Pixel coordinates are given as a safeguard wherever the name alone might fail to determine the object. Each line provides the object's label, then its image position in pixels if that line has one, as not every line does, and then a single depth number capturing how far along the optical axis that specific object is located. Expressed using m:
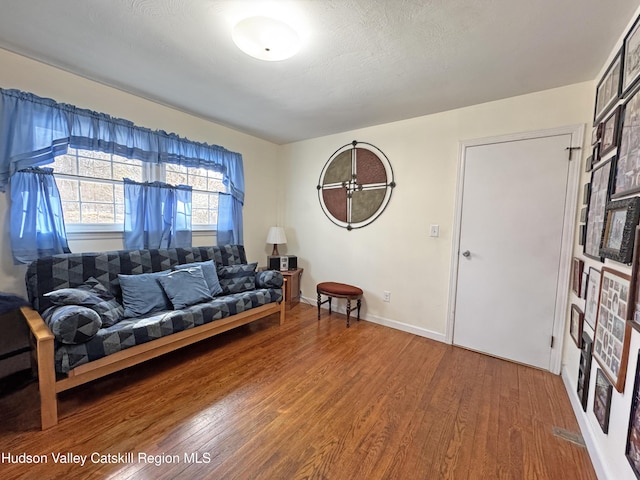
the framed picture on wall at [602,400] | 1.30
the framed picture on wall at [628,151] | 1.24
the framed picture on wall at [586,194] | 1.92
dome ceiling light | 1.47
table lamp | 3.87
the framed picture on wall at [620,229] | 1.17
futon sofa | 1.59
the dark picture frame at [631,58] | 1.35
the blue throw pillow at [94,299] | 1.83
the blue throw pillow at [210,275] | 2.73
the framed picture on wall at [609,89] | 1.56
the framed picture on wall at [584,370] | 1.61
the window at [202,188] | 2.99
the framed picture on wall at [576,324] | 1.81
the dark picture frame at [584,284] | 1.81
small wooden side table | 3.70
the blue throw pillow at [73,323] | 1.57
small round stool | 3.11
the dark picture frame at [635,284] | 1.09
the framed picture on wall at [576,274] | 1.94
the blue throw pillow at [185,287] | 2.37
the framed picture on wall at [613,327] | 1.17
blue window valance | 1.95
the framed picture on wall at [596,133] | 1.80
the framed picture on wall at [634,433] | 1.01
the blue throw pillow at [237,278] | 2.91
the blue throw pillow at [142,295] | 2.22
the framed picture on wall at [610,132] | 1.49
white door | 2.22
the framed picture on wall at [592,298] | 1.59
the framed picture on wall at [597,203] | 1.55
